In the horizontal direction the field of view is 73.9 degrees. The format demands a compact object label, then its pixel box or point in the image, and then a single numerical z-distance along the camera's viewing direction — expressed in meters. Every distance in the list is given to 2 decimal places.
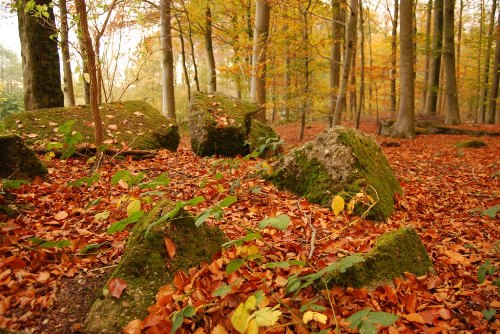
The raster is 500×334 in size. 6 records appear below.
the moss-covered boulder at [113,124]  5.32
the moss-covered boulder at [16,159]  3.46
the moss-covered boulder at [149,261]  1.99
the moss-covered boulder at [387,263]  2.29
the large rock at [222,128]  5.98
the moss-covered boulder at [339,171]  3.84
